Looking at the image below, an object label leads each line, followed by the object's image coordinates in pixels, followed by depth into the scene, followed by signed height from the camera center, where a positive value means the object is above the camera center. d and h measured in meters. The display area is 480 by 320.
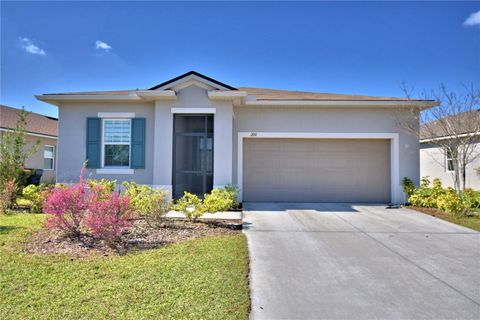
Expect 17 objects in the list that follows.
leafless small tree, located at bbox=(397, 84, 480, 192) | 10.09 +1.79
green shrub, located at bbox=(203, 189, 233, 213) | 7.40 -0.99
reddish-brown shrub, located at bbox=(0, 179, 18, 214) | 8.69 -0.94
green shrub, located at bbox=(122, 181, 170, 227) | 6.71 -0.92
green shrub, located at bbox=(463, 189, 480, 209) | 9.34 -1.06
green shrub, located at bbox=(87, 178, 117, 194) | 7.90 -0.56
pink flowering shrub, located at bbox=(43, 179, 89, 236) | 5.50 -0.84
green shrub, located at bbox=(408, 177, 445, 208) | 9.85 -0.96
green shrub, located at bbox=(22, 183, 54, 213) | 8.67 -0.95
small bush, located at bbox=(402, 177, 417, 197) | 10.59 -0.69
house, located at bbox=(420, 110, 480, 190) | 10.30 +0.76
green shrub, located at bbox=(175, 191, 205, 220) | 7.23 -1.05
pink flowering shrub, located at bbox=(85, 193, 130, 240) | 5.33 -0.98
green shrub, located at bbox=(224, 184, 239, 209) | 9.11 -0.83
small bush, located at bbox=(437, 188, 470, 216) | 8.55 -1.13
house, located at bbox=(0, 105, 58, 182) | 15.65 +1.56
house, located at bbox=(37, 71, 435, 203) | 9.97 +0.95
